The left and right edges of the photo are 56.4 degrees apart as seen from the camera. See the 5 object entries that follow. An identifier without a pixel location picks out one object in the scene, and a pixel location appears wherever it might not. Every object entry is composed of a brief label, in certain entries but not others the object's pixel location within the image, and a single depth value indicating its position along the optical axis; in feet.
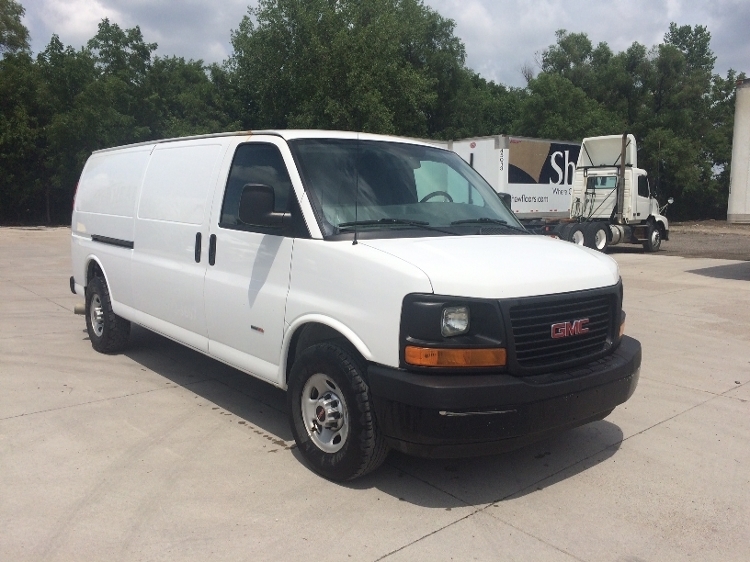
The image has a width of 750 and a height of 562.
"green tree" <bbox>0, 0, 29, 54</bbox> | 146.72
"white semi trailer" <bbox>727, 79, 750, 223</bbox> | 48.78
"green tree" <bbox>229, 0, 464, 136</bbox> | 111.55
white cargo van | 12.30
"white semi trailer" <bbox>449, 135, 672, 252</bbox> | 71.33
